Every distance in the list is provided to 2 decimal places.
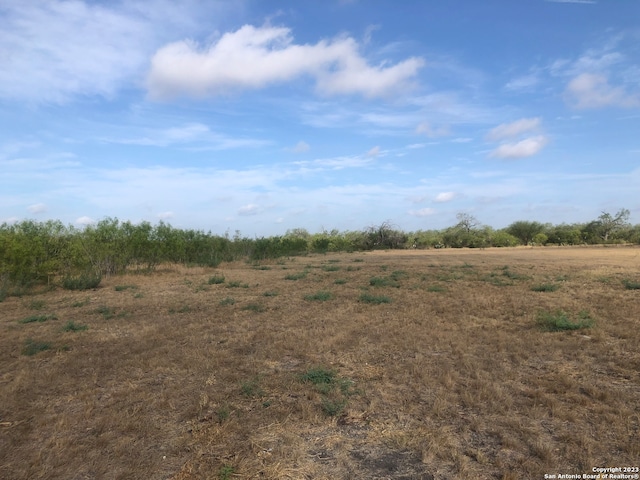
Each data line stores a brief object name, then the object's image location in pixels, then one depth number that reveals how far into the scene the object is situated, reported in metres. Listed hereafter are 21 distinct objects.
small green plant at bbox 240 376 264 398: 4.71
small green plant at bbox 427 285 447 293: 12.38
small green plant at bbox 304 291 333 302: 11.50
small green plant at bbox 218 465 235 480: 3.10
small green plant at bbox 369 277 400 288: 14.12
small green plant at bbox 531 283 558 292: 11.84
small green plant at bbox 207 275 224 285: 16.51
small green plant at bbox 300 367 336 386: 5.07
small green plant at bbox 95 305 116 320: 9.88
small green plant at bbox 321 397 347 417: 4.20
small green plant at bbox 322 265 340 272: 21.36
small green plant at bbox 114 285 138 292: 15.28
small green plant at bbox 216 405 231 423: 4.08
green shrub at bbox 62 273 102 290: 15.95
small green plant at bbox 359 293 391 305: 10.75
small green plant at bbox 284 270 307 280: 17.81
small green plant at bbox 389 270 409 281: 16.05
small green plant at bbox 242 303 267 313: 10.24
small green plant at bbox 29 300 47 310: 11.60
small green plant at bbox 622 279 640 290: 11.53
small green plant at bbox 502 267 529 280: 15.06
